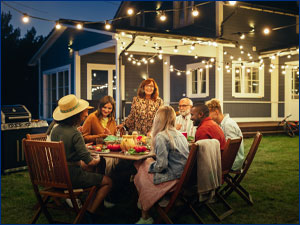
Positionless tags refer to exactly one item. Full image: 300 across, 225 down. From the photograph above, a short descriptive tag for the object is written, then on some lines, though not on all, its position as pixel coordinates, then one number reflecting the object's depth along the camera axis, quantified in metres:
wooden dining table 3.98
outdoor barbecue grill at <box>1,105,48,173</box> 7.12
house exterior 13.27
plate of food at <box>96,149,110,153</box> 4.34
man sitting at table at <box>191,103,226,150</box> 4.45
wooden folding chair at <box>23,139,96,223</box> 3.63
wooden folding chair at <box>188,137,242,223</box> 4.18
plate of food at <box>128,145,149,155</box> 4.17
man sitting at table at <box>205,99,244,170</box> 5.01
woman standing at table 6.17
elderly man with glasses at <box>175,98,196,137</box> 5.95
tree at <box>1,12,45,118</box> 19.88
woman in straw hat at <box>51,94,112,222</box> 3.86
